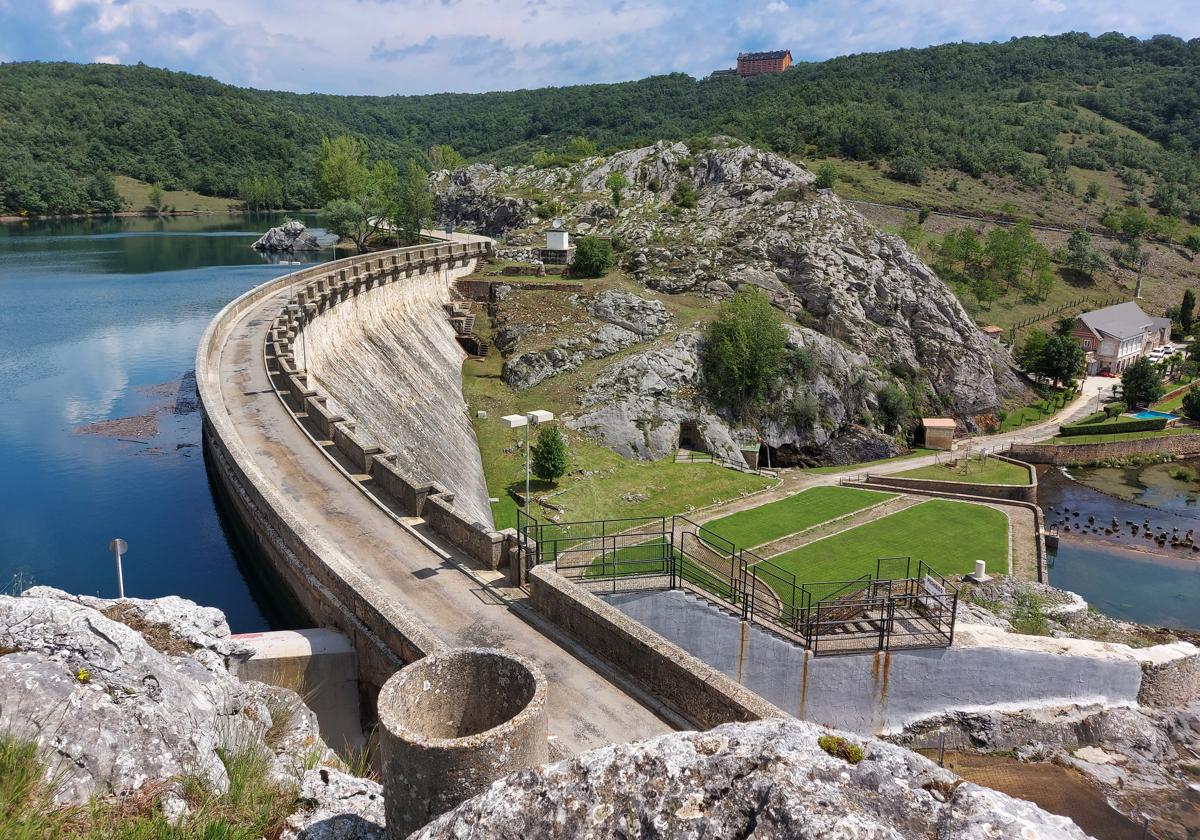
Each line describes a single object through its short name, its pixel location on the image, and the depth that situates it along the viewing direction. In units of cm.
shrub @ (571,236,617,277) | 6606
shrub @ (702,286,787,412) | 5612
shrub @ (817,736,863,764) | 561
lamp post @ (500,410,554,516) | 3137
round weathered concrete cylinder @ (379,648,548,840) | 764
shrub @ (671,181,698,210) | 8100
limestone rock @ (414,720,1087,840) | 508
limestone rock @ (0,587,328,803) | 814
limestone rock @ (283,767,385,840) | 825
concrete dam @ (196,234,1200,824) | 910
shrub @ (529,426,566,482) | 4266
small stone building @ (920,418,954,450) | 6206
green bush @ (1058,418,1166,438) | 6469
